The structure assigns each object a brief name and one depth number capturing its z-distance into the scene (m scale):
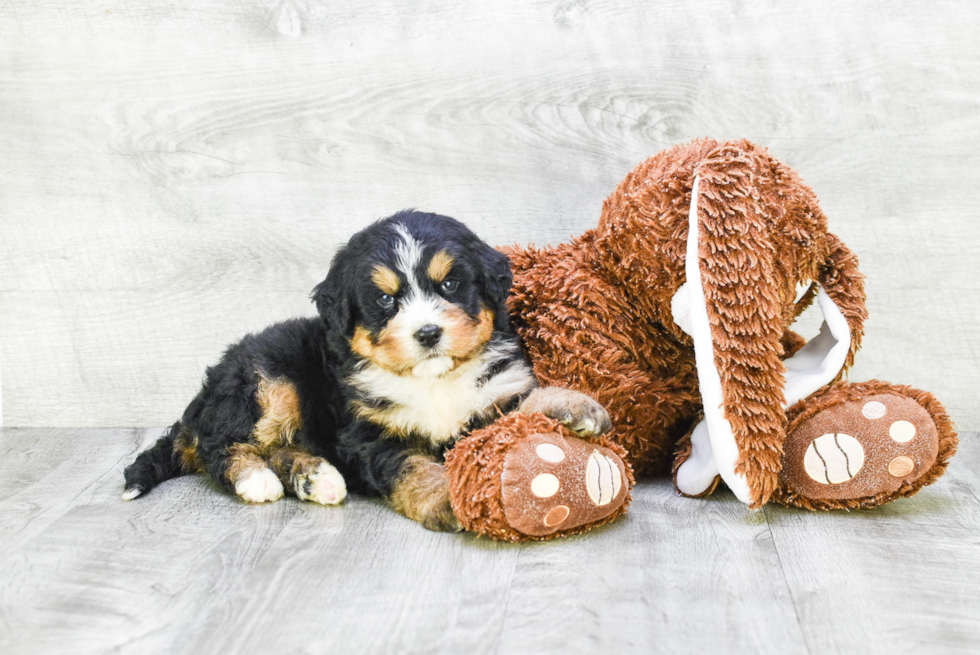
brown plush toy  1.06
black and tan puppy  1.10
